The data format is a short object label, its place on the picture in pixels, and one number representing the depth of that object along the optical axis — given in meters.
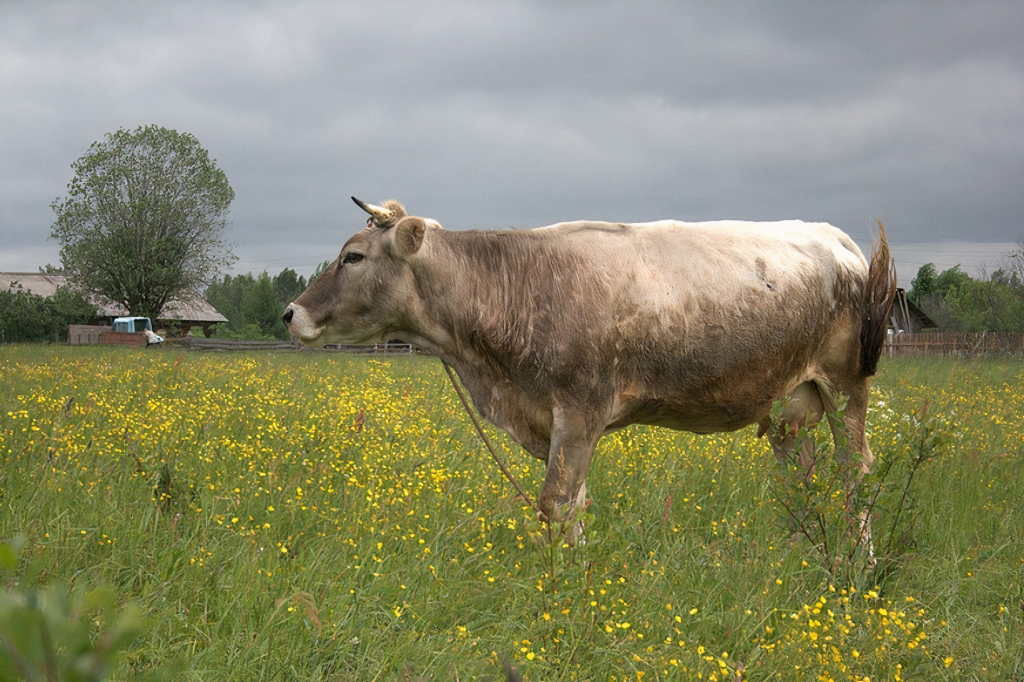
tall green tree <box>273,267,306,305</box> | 117.69
